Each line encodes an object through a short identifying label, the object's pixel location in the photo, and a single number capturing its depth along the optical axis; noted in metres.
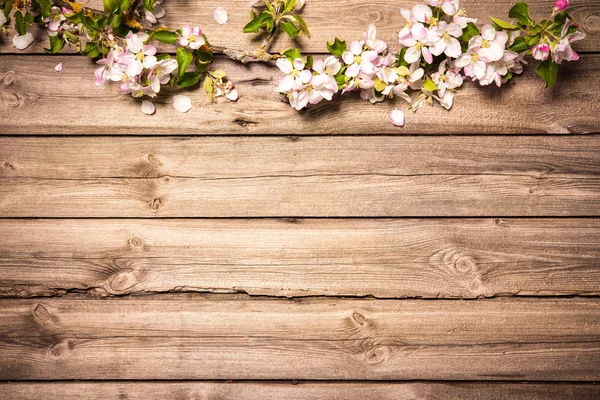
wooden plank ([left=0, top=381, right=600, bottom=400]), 0.98
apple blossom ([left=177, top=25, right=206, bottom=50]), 0.87
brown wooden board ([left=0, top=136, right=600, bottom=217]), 0.95
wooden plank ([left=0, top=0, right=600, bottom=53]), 0.94
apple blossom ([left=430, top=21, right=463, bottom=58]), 0.86
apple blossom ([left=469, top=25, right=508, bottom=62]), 0.86
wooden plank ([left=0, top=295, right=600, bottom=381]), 0.97
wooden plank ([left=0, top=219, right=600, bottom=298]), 0.96
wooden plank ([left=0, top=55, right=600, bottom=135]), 0.94
